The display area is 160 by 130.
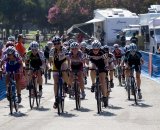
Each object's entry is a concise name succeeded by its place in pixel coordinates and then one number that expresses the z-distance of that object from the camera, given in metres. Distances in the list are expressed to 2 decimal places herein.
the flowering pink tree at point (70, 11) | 73.94
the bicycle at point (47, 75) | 25.54
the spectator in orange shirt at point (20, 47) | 22.47
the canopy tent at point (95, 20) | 52.78
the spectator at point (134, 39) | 39.95
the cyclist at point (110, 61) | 20.77
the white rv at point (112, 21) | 50.79
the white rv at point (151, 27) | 40.50
